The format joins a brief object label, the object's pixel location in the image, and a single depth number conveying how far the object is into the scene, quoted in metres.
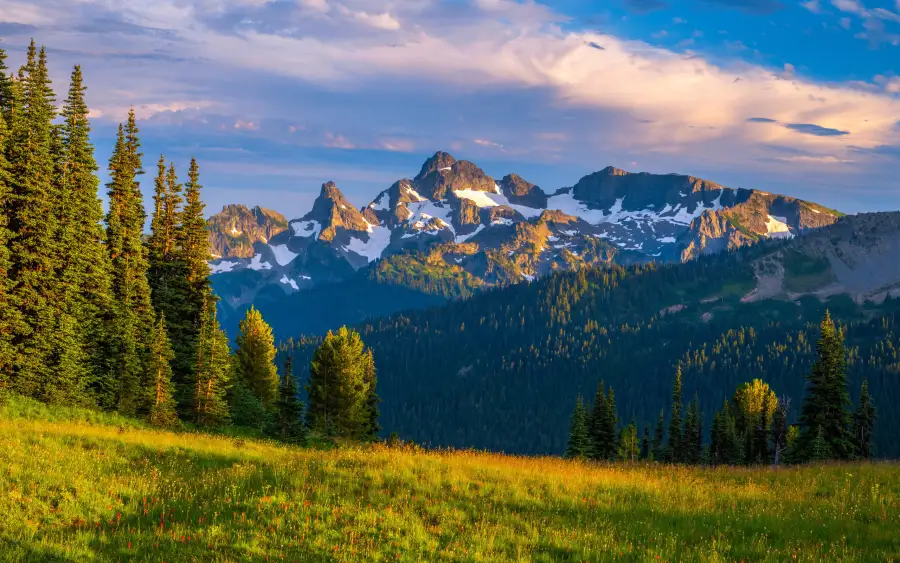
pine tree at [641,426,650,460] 102.51
